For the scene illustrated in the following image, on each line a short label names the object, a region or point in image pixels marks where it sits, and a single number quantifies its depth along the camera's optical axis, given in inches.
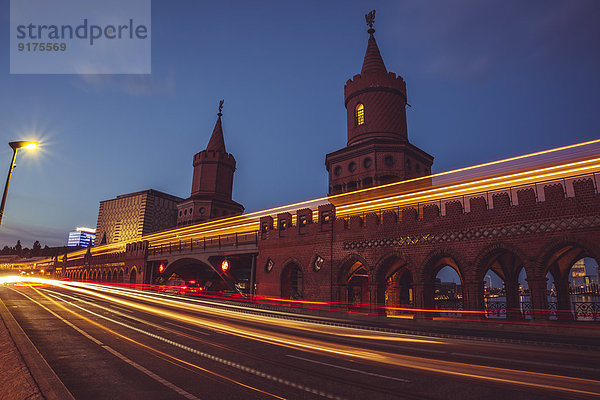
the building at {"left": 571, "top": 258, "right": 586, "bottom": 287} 4065.0
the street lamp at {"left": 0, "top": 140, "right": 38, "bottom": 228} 478.9
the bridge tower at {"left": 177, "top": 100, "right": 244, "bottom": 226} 2320.4
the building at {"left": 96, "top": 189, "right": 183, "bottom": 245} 6033.5
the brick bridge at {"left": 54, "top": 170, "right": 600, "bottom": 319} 679.1
